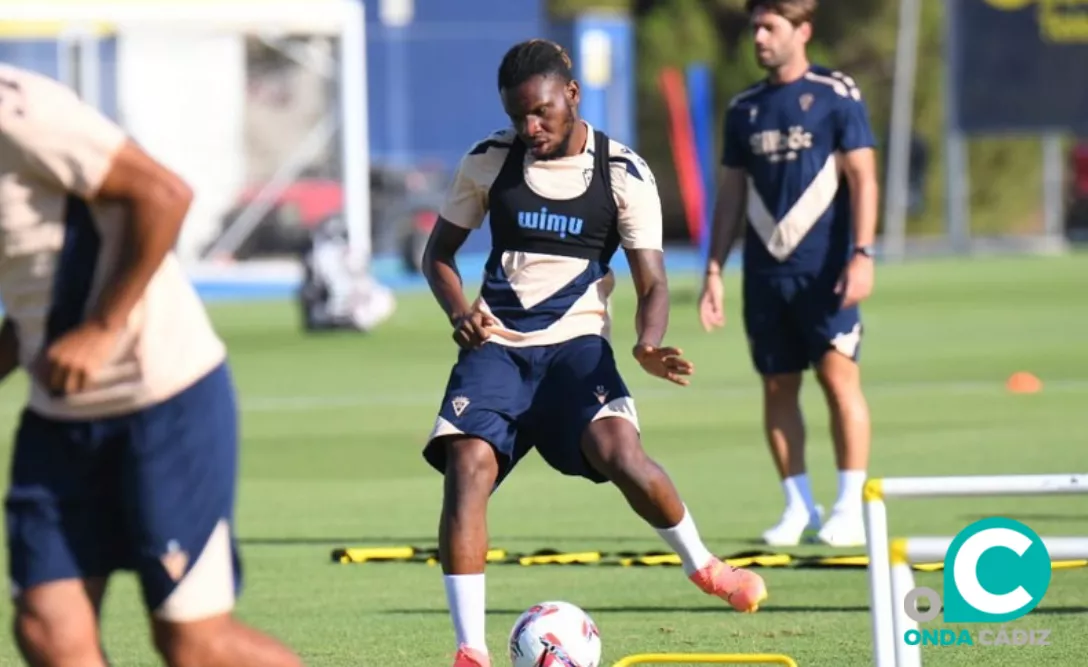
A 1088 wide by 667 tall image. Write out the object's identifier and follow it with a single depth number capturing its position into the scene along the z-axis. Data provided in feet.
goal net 225.97
